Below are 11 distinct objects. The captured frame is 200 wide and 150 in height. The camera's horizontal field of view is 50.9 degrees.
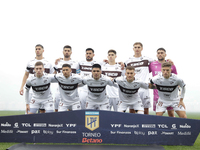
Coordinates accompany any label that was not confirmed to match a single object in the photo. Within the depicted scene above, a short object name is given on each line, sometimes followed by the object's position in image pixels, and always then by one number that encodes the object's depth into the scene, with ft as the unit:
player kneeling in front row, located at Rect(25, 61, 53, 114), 21.45
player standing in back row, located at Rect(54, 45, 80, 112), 24.62
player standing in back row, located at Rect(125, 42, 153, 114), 23.53
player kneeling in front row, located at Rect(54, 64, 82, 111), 21.04
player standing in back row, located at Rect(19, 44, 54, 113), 25.04
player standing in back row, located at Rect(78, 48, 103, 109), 24.53
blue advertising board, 16.83
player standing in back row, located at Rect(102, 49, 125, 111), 23.97
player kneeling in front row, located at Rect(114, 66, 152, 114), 20.19
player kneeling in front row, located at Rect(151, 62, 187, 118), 20.57
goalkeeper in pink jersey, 23.72
